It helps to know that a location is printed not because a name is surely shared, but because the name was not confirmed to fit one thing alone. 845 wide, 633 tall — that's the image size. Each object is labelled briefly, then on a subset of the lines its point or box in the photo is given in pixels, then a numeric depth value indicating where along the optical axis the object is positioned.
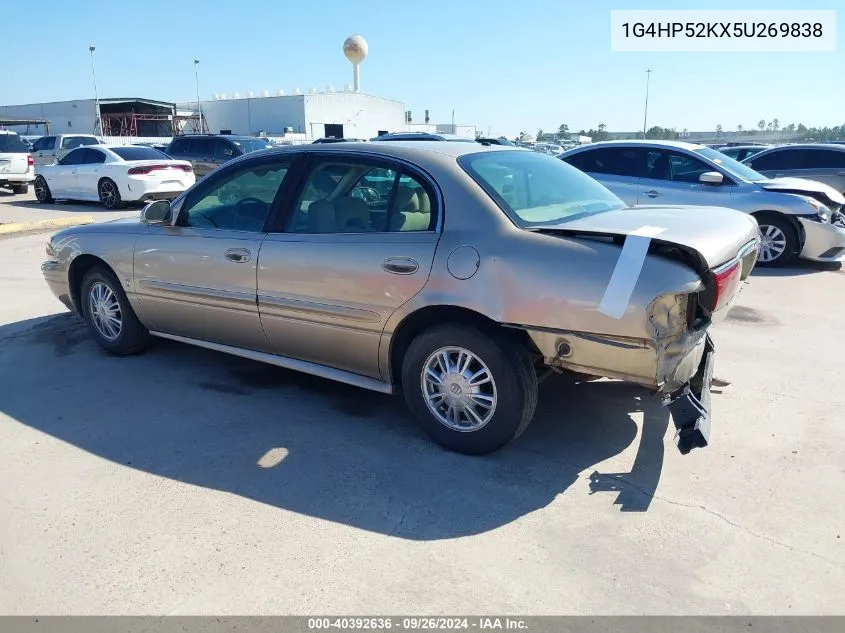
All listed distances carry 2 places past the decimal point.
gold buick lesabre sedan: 3.07
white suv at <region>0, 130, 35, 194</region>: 17.55
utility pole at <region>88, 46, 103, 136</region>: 51.56
